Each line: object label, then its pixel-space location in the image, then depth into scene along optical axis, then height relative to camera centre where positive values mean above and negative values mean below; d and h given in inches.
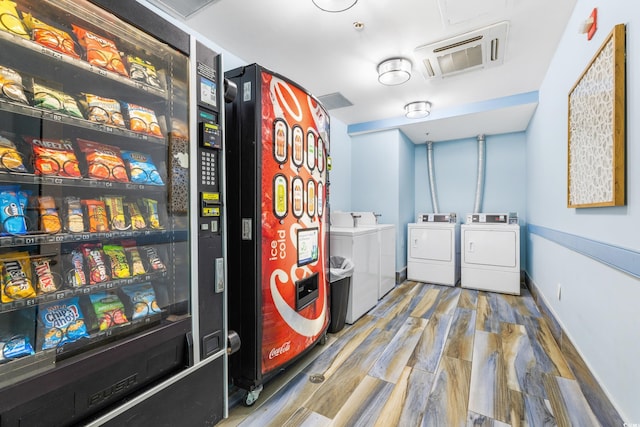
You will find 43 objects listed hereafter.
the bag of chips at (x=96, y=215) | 40.9 -0.4
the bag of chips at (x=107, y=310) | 40.4 -15.0
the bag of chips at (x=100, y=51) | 38.9 +23.9
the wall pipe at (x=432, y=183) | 189.9 +18.6
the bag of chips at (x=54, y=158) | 35.4 +7.5
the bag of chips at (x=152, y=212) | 46.9 -0.1
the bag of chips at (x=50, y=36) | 33.8 +23.0
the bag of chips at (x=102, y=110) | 39.5 +15.4
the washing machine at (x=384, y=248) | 133.8 -20.1
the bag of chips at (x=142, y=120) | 43.3 +15.2
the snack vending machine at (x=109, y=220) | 32.9 -1.2
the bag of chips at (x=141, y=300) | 43.9 -14.7
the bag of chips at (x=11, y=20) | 30.6 +22.5
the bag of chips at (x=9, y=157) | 32.2 +6.8
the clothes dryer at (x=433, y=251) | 158.7 -24.9
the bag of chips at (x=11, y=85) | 31.5 +15.2
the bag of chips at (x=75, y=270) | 37.9 -8.2
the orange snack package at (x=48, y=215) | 35.5 -0.3
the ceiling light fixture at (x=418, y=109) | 134.4 +50.4
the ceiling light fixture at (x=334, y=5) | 67.9 +52.3
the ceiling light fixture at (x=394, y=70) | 98.0 +51.1
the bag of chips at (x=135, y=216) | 44.9 -0.7
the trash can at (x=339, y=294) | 95.3 -30.5
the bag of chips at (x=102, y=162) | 40.6 +7.7
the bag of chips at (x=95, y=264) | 40.1 -7.8
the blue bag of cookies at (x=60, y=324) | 35.3 -15.2
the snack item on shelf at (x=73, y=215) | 38.1 -0.4
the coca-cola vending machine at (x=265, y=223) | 60.9 -2.8
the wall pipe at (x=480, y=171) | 175.3 +24.4
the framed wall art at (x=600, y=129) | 49.8 +17.1
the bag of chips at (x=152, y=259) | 46.4 -8.2
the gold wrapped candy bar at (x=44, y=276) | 34.9 -8.4
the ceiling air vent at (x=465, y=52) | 84.0 +54.1
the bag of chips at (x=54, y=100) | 34.5 +14.9
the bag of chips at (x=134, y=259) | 44.5 -7.9
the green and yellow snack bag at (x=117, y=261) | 42.4 -7.9
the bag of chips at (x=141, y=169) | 44.5 +7.3
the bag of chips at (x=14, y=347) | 31.4 -16.0
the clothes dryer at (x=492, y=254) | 142.3 -24.7
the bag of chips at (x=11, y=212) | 32.7 +0.1
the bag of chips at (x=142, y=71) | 43.2 +23.1
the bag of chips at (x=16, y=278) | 32.4 -8.0
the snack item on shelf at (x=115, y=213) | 43.4 -0.2
